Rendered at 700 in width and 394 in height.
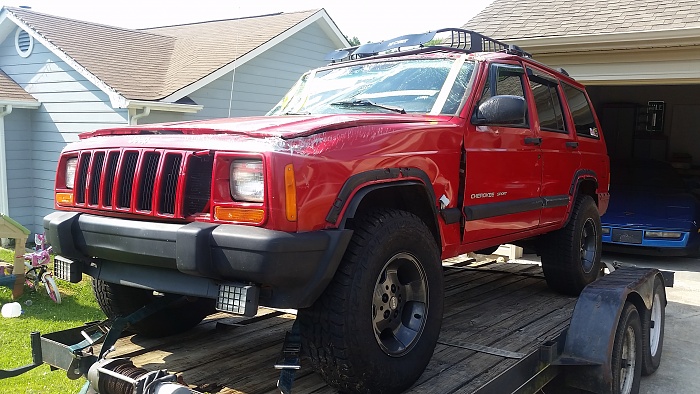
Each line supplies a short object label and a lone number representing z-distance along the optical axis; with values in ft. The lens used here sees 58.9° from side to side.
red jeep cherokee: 8.11
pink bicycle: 23.20
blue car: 32.68
